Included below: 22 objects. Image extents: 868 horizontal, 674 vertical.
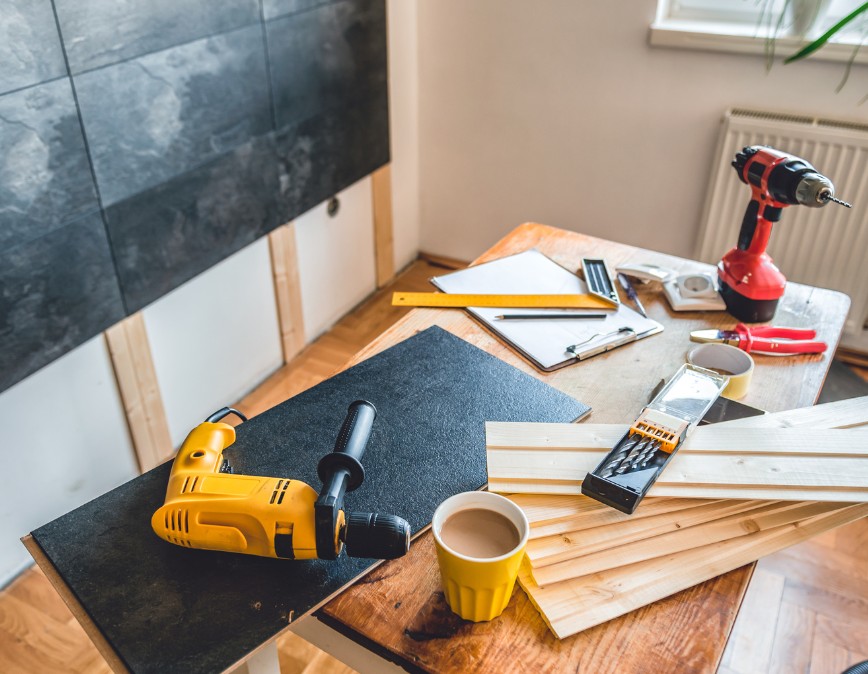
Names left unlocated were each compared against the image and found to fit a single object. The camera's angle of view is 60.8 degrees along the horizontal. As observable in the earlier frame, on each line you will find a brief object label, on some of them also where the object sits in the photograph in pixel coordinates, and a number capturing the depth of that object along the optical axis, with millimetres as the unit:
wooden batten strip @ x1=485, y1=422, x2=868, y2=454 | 1009
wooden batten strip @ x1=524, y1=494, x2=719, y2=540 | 916
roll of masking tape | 1172
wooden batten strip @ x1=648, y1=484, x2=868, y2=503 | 935
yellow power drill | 829
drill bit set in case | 940
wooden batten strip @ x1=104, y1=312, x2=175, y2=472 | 1913
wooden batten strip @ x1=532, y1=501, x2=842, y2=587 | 872
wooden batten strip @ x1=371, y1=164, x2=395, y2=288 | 2853
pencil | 1396
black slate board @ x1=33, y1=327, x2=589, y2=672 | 808
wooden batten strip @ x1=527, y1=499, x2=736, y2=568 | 889
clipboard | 1304
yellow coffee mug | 776
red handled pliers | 1287
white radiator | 2235
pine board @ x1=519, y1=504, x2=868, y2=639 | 827
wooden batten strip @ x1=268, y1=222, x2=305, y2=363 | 2404
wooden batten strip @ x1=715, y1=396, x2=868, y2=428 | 1069
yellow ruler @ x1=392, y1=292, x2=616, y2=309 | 1433
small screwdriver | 1427
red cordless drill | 1274
